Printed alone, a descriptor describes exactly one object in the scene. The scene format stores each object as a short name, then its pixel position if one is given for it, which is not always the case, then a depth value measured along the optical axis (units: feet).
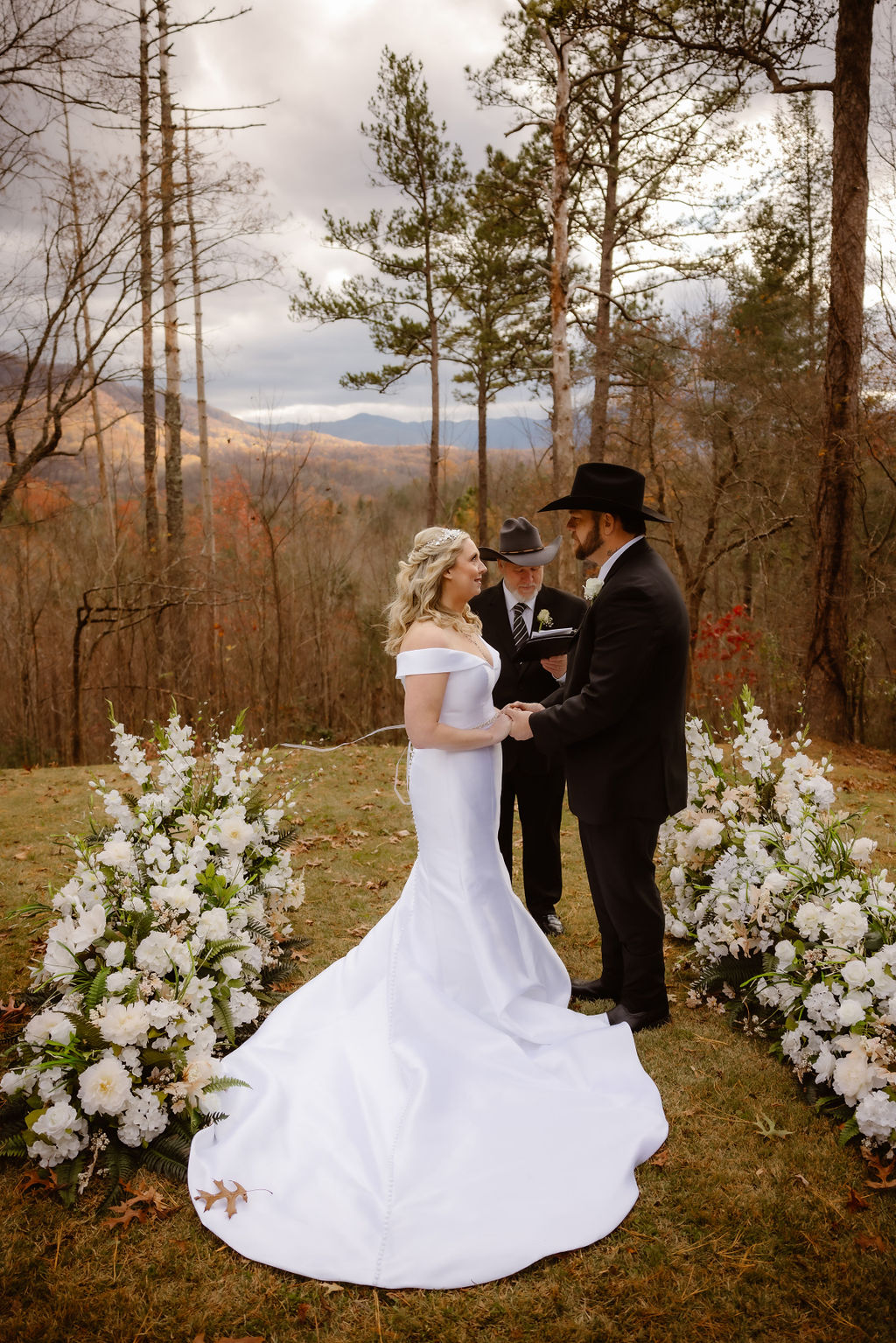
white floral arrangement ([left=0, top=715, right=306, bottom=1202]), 10.41
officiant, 17.72
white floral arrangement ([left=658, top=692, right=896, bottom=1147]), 10.71
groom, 12.55
